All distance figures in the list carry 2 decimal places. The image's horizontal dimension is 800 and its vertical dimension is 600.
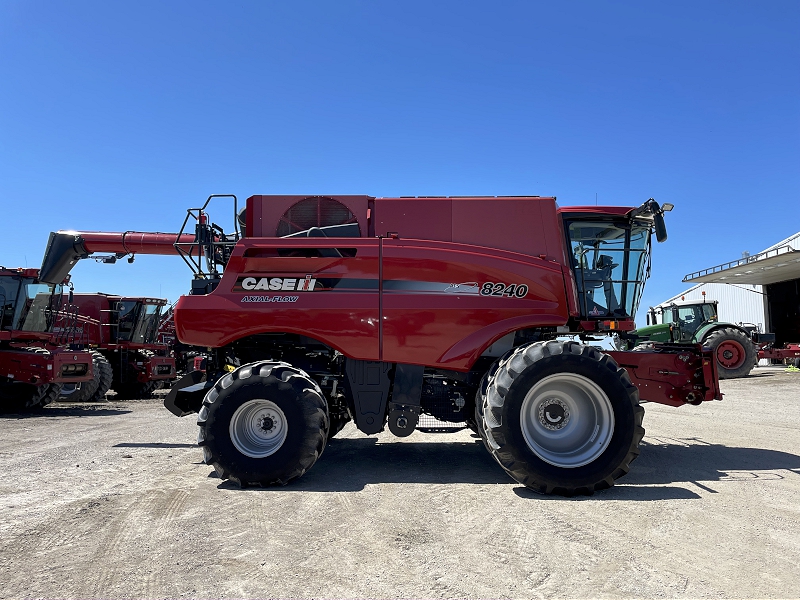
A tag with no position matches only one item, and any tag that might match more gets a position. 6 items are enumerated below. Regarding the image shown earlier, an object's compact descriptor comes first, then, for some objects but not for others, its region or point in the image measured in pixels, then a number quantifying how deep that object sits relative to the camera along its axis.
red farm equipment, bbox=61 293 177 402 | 17.33
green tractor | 18.08
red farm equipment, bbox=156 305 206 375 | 21.23
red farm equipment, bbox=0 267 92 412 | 12.45
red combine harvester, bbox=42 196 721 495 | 5.04
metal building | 26.08
